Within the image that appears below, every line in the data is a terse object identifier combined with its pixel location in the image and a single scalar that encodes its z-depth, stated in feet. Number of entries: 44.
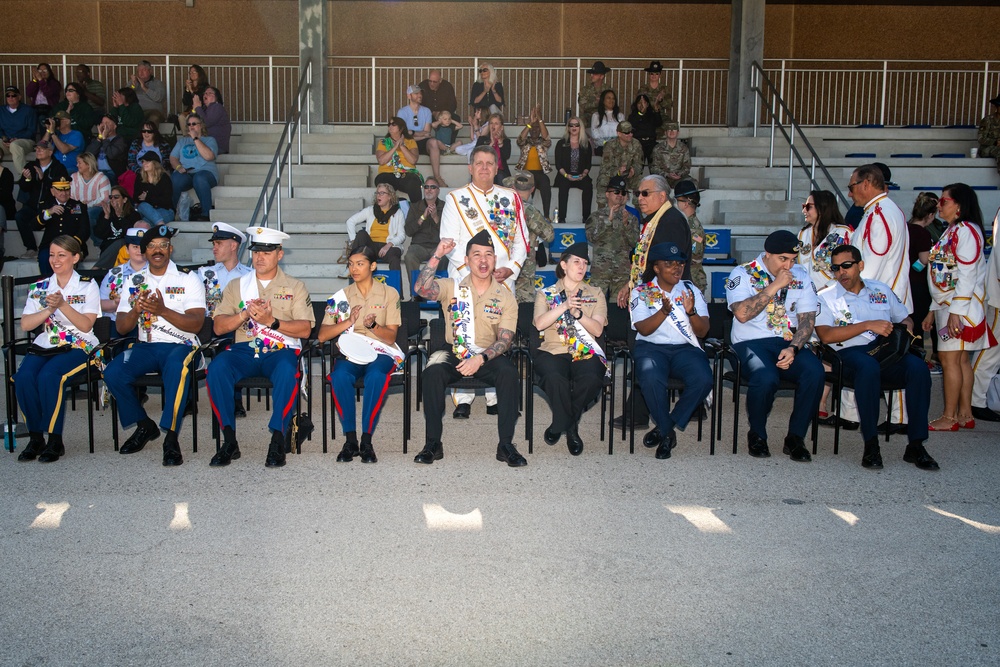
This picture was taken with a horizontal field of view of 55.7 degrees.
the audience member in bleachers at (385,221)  32.19
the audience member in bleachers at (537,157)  37.37
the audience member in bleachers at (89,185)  36.35
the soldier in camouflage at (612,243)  28.81
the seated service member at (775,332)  19.43
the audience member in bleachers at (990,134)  41.39
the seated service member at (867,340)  19.06
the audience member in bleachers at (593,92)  40.83
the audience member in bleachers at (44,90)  43.83
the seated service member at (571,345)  19.52
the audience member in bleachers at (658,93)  40.68
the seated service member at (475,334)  18.98
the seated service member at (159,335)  19.22
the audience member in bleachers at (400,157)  35.64
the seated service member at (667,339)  19.53
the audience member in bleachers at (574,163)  37.06
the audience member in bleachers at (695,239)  27.04
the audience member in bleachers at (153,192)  35.94
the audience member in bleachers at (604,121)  40.45
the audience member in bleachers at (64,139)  39.83
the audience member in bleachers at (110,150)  39.09
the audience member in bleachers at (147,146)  38.66
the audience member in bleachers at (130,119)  40.78
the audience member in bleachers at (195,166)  38.04
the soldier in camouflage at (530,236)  24.84
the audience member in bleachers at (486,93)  40.40
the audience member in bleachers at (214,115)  40.40
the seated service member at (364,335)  19.03
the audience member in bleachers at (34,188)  36.58
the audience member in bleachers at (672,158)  37.22
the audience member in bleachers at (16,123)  41.86
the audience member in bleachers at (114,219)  34.24
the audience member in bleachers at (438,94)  41.96
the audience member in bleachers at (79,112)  41.32
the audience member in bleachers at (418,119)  40.52
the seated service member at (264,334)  18.89
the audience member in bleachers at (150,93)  43.52
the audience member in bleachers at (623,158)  36.04
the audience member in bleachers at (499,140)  36.68
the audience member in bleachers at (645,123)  39.52
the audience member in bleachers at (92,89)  43.91
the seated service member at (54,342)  19.13
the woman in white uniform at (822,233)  21.54
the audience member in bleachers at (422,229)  31.81
